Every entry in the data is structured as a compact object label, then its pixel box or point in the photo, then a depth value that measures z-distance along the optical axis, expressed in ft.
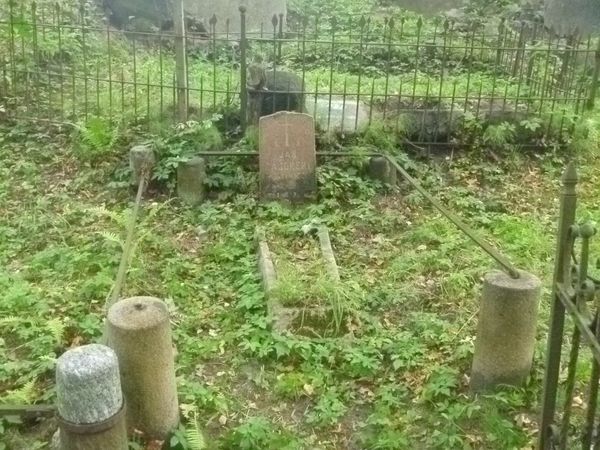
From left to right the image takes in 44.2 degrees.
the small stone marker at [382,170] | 23.22
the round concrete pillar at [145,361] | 11.48
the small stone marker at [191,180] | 22.24
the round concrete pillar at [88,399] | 10.00
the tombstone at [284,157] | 22.29
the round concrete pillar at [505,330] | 12.95
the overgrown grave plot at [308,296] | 15.72
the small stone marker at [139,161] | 22.56
